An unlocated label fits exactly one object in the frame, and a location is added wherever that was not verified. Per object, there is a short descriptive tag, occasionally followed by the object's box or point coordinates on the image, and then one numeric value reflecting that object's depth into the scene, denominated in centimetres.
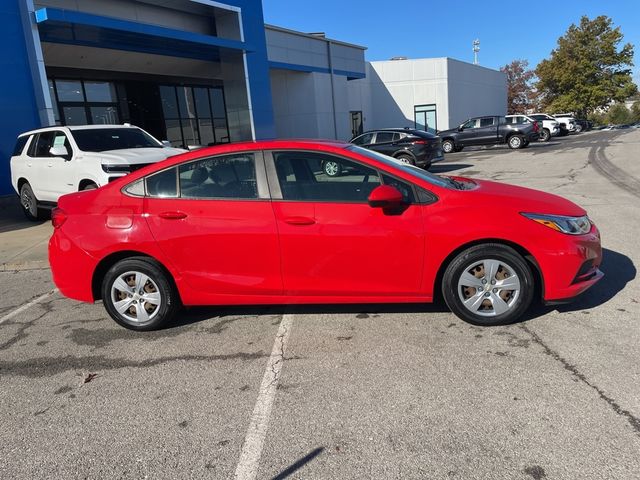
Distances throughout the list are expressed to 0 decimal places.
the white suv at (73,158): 827
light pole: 6438
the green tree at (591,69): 5585
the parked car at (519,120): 2416
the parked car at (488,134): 2411
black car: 1528
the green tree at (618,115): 7019
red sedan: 385
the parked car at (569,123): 3762
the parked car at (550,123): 3422
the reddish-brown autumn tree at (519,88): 7481
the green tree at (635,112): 7481
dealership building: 1203
